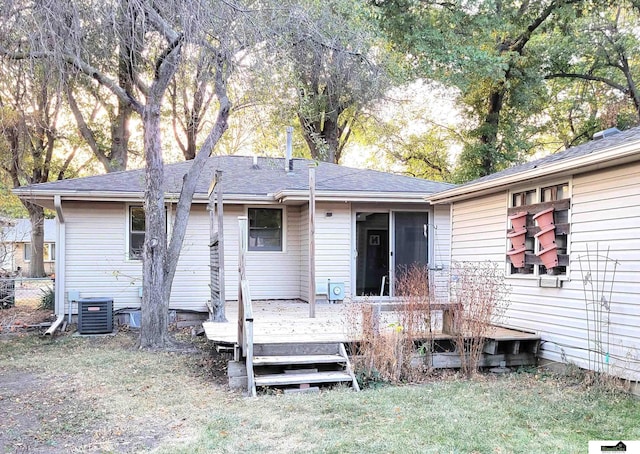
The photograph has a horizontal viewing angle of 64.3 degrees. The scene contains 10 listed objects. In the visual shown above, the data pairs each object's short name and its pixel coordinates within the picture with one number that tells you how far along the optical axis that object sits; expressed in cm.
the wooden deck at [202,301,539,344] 604
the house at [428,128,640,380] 512
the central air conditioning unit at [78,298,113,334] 878
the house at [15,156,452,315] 970
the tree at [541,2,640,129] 1585
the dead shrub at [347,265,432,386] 572
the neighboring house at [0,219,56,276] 2606
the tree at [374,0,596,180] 1429
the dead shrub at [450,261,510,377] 603
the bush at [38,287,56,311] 1141
